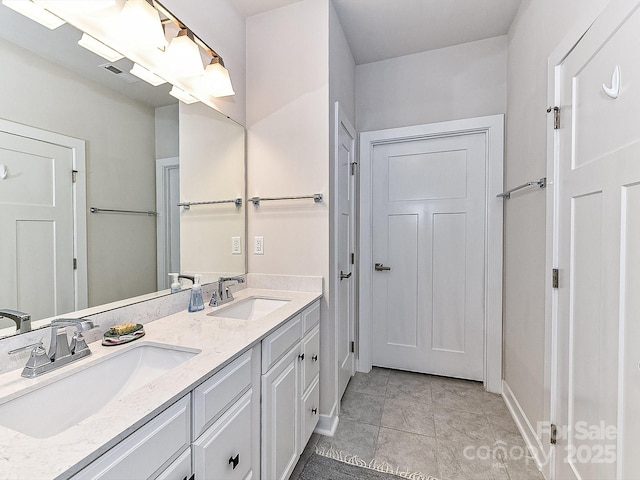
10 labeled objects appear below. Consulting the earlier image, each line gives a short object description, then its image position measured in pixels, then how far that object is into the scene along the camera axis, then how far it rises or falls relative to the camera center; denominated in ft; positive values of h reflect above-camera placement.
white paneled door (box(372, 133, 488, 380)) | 7.64 -0.50
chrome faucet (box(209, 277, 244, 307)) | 4.99 -1.05
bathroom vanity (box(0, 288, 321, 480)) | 1.82 -1.44
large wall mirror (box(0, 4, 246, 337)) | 2.89 +0.74
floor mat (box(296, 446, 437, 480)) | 4.77 -3.98
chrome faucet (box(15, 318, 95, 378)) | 2.59 -1.11
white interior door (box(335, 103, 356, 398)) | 6.46 -0.30
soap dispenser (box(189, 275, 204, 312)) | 4.69 -1.03
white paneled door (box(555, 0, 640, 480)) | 2.99 -0.20
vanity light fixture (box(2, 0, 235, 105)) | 3.38 +2.73
